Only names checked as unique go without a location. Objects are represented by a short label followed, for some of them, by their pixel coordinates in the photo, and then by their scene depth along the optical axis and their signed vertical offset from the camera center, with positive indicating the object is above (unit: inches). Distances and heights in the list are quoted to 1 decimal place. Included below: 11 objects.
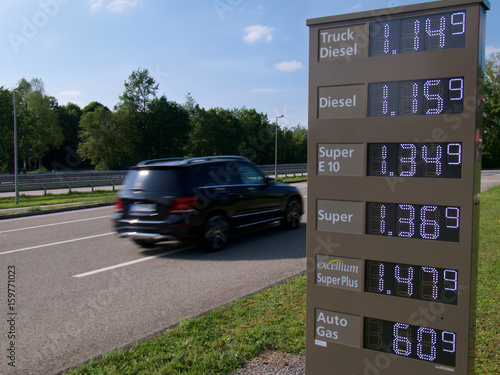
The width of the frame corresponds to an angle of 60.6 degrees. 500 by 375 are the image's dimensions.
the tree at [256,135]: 2440.9 +178.8
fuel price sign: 104.9 -6.2
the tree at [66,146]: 2856.8 +120.8
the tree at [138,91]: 2293.3 +398.1
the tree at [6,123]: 1439.7 +140.3
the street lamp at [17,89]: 782.5 +142.2
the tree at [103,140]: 2119.8 +116.8
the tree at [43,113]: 2583.7 +315.0
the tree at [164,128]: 2357.3 +196.6
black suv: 311.0 -28.7
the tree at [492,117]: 2504.6 +283.7
